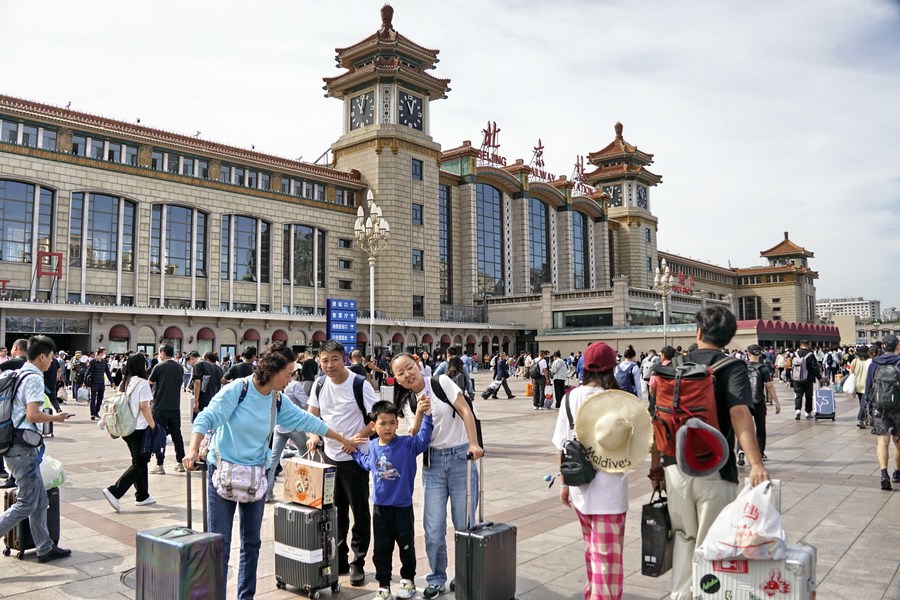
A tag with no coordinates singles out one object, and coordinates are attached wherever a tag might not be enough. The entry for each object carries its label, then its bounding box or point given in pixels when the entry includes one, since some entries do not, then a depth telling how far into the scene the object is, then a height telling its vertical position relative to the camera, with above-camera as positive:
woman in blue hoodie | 4.61 -0.61
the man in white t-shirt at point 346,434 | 5.45 -0.81
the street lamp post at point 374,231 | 24.27 +4.15
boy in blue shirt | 4.88 -1.15
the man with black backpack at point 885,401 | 7.97 -0.76
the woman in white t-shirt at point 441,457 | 4.89 -0.86
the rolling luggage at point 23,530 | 5.85 -1.62
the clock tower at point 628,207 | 77.38 +15.67
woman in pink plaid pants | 3.99 -1.13
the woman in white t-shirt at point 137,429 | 7.66 -0.98
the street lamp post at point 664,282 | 43.82 +3.85
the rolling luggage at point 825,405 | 16.72 -1.69
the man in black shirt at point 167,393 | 9.35 -0.67
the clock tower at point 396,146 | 51.28 +15.72
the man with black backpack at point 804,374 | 16.09 -0.90
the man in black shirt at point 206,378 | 11.50 -0.57
